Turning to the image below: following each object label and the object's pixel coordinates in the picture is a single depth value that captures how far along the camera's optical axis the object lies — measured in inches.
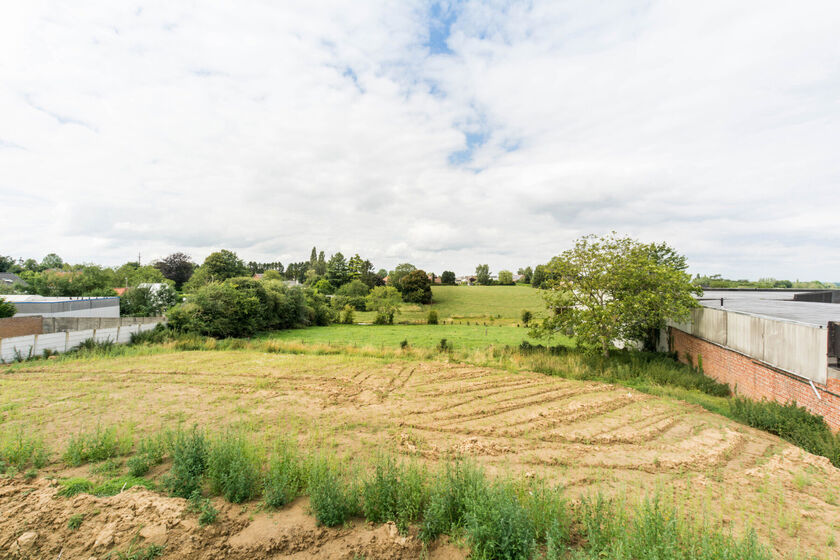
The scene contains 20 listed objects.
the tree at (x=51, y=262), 3046.3
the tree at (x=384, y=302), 1493.6
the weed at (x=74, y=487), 184.6
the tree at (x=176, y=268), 2427.4
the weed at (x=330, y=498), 163.0
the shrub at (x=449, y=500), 154.7
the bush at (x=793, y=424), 249.1
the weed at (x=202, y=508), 161.3
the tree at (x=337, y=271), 2817.4
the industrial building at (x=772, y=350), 273.3
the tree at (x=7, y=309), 717.5
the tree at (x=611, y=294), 512.1
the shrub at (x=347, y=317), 1528.1
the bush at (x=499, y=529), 135.5
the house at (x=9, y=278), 2154.5
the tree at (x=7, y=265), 2974.9
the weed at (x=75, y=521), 158.2
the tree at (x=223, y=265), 1980.4
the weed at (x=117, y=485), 189.0
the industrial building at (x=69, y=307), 902.4
